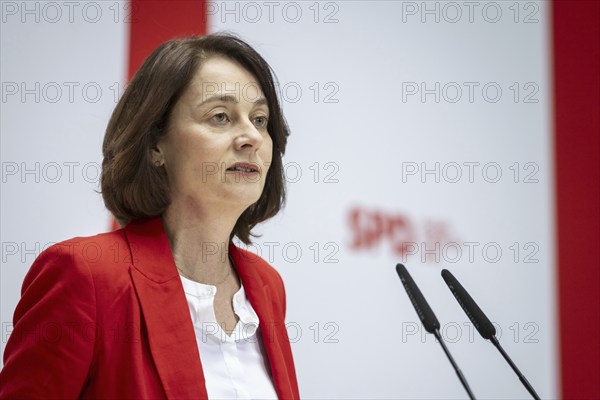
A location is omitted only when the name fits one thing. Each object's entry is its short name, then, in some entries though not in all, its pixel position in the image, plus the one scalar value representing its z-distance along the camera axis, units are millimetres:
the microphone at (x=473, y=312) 2642
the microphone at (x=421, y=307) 2632
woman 2620
